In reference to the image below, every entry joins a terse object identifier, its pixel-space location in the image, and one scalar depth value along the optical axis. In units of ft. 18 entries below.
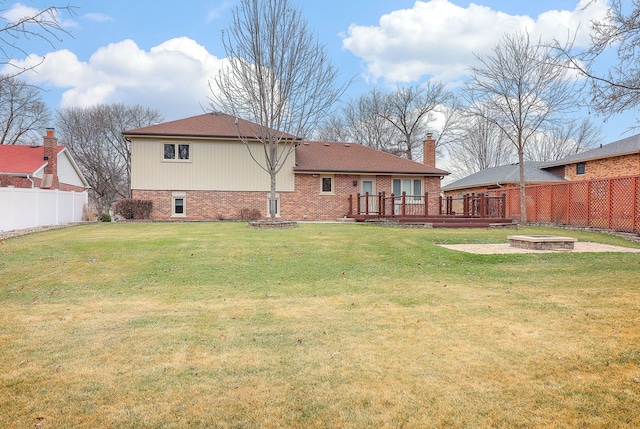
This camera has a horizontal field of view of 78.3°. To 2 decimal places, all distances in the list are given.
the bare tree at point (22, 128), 101.74
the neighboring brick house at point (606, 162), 69.85
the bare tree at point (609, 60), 19.85
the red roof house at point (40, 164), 75.15
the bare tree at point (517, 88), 60.13
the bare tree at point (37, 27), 13.66
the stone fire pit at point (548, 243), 32.07
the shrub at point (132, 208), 66.39
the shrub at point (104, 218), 75.24
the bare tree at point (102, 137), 118.93
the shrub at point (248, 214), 71.77
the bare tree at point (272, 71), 50.37
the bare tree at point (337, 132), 137.98
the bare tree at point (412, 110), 130.11
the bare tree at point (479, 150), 141.79
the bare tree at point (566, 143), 139.54
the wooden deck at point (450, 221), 52.97
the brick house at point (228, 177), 69.82
